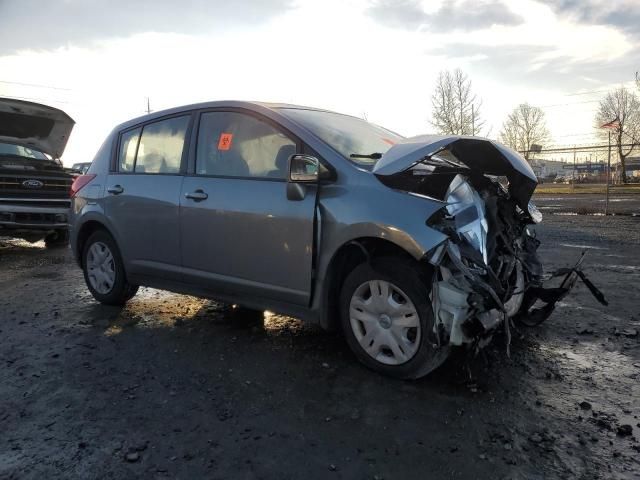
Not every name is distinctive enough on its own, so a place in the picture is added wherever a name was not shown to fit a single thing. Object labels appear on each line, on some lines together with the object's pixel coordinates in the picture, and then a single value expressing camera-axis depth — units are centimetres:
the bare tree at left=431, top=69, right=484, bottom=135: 3622
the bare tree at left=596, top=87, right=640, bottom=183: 4938
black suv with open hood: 883
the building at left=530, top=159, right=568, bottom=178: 6716
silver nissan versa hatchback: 312
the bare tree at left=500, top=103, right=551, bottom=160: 5619
